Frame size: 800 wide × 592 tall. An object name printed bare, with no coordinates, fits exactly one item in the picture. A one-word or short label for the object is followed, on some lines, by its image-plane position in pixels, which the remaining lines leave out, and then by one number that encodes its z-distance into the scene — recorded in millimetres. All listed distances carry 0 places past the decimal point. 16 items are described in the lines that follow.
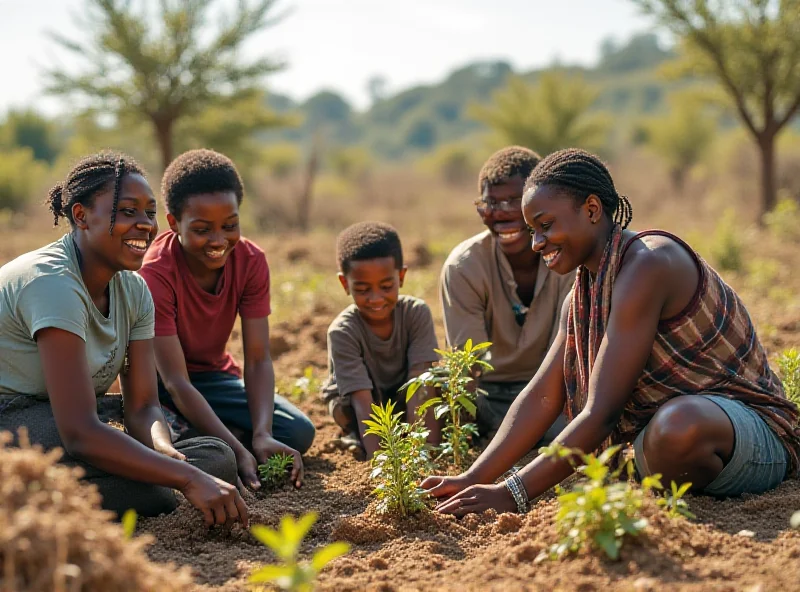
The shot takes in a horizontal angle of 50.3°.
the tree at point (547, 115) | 23469
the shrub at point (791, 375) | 3563
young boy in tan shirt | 4133
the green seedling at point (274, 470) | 3627
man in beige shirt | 4105
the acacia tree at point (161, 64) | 14406
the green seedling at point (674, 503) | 2431
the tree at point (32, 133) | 33594
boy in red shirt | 3791
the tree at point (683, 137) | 28094
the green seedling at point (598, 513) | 2219
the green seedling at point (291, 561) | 1640
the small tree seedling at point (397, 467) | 3008
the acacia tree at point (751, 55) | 12867
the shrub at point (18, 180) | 19672
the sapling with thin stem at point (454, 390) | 3350
